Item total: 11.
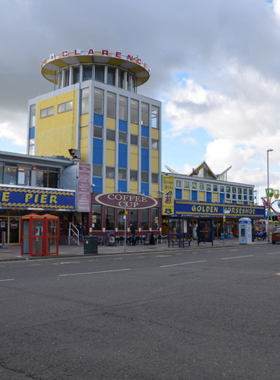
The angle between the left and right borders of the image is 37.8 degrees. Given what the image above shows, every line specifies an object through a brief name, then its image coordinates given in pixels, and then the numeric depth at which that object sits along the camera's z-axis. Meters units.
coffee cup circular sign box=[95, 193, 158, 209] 38.75
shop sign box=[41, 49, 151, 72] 41.00
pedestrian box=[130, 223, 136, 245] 34.78
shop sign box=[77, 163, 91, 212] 36.34
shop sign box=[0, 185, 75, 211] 31.36
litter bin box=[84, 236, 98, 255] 24.55
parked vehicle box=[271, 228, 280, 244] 39.41
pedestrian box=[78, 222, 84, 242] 35.44
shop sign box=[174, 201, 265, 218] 48.38
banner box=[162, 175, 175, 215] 45.22
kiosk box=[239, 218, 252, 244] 39.53
